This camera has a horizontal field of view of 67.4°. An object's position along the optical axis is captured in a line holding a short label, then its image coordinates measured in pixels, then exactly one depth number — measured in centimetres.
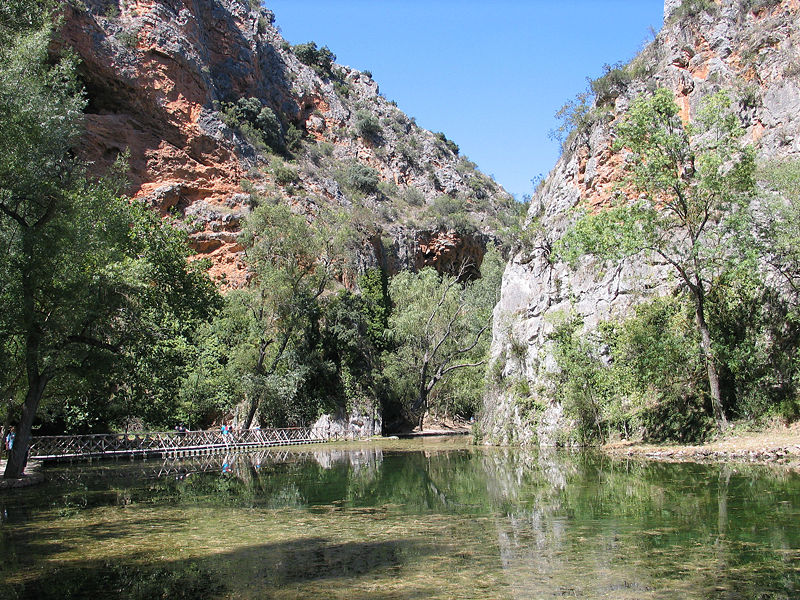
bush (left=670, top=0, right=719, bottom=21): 2561
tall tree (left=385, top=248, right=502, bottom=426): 4056
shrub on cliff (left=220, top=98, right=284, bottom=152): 4984
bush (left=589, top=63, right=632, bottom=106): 2778
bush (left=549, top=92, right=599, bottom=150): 2872
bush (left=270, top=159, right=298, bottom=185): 4750
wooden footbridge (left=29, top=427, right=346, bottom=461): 2539
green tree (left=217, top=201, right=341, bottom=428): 3331
